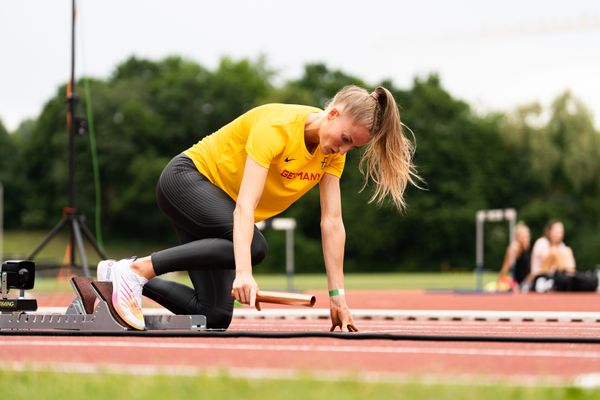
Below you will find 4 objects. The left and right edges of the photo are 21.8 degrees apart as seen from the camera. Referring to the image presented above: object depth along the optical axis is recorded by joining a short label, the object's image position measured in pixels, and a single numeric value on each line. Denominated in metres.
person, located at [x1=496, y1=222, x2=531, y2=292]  27.29
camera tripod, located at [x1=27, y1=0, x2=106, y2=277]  15.48
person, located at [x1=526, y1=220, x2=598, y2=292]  26.08
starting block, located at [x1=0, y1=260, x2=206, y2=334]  8.44
